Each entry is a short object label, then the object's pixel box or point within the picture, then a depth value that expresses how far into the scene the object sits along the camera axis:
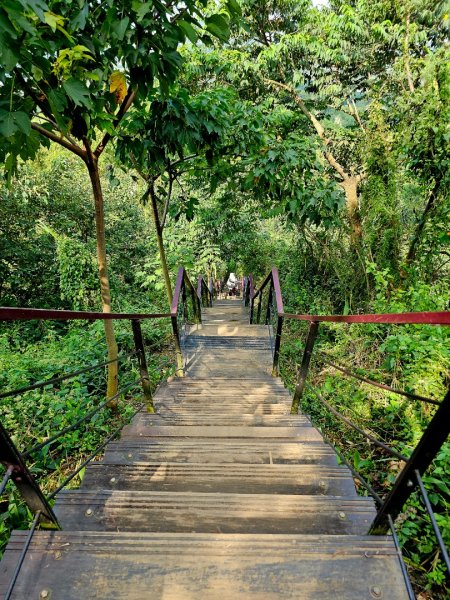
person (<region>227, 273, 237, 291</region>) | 14.28
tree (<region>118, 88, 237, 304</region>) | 2.91
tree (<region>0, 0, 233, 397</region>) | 1.47
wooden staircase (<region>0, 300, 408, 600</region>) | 1.02
